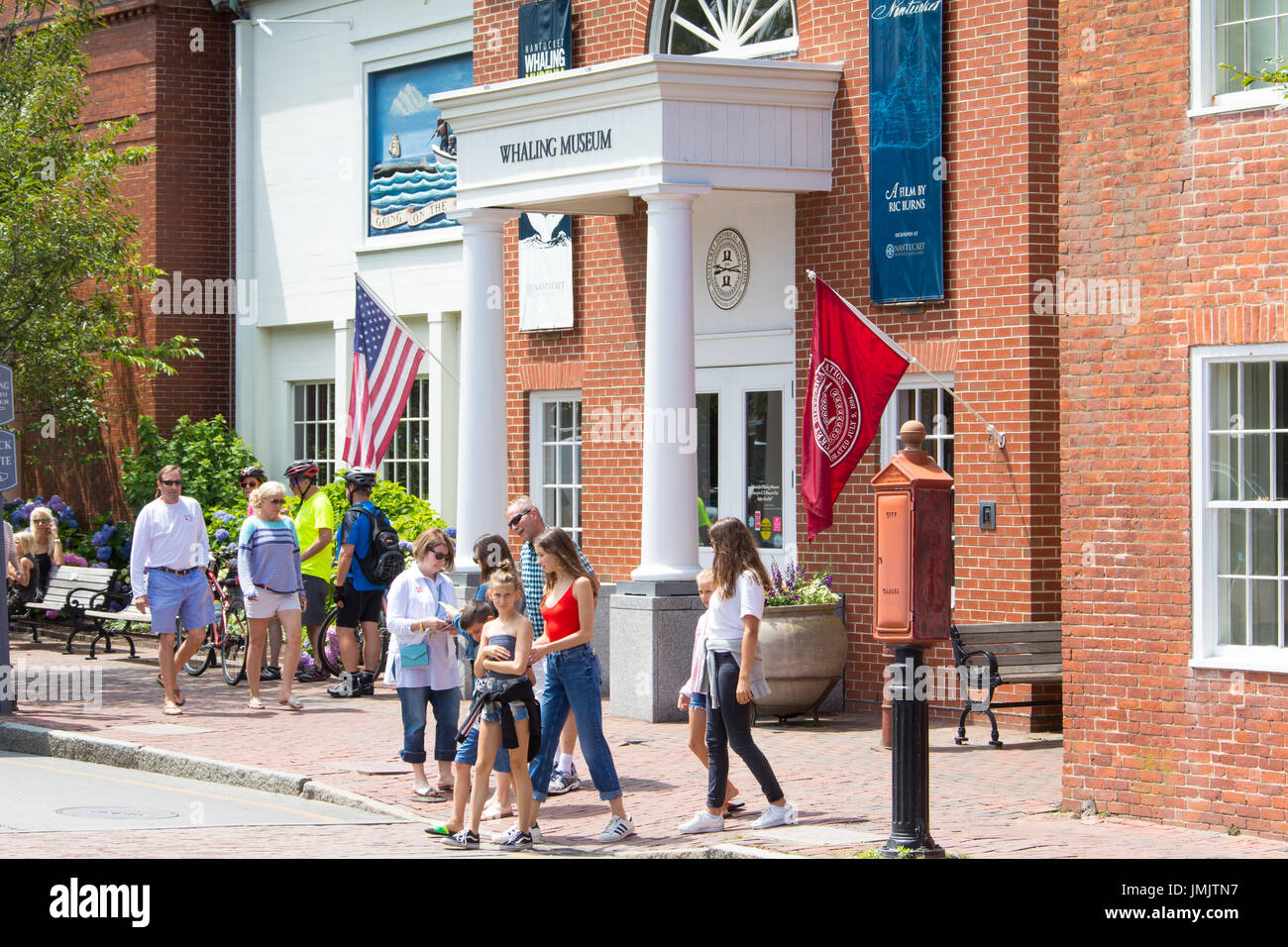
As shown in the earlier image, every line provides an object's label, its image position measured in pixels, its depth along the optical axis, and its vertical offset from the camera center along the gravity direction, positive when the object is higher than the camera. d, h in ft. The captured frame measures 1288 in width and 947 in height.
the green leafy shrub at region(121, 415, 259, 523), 73.46 +0.48
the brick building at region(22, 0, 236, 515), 76.54 +12.96
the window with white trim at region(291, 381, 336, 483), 74.49 +2.01
